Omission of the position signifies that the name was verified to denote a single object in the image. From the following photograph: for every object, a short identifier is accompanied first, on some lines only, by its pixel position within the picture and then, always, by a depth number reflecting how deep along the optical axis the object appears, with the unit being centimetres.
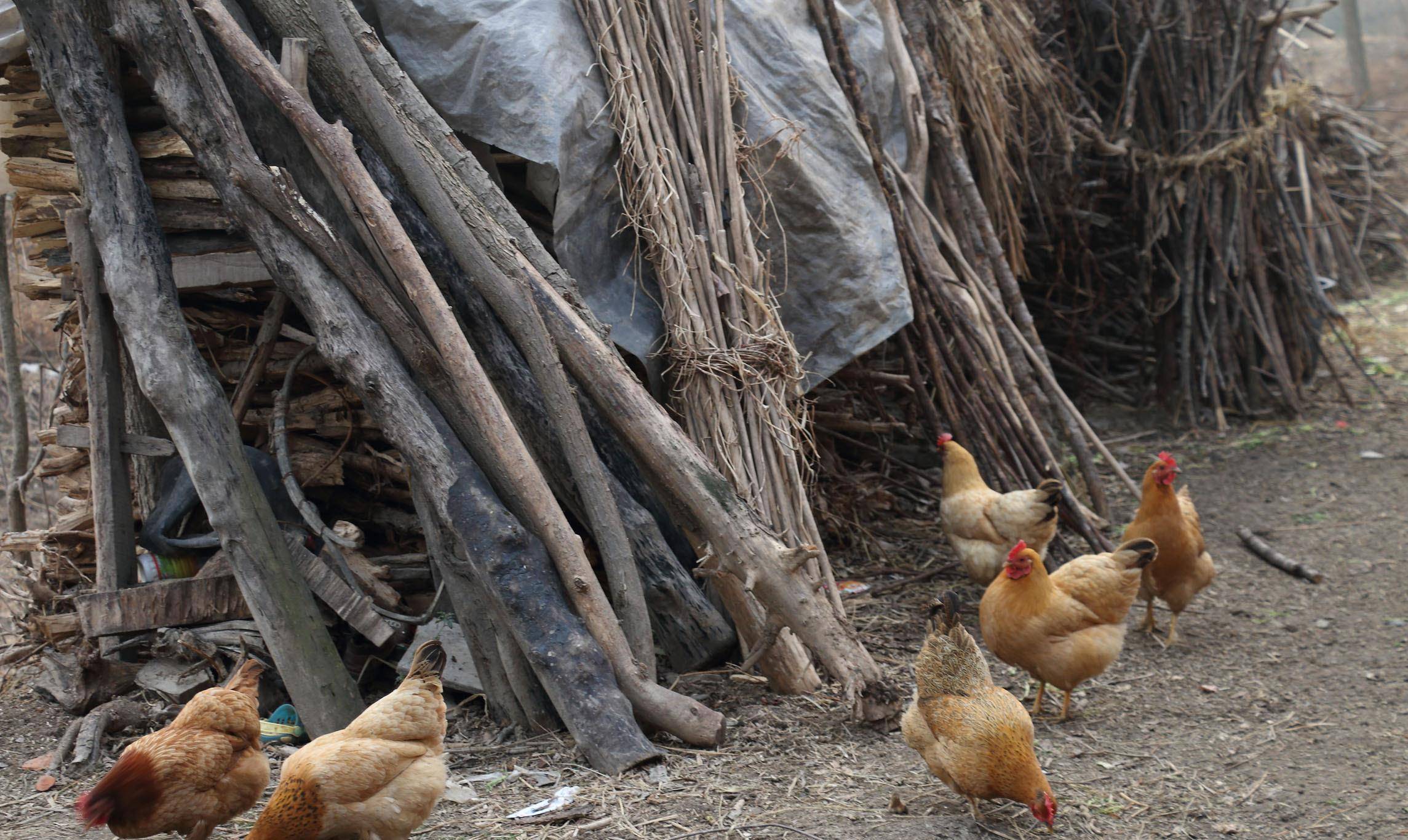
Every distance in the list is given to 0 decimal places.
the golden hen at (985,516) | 476
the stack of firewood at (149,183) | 432
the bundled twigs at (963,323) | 540
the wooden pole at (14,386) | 607
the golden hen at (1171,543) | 464
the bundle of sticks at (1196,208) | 739
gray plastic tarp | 416
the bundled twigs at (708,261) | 411
